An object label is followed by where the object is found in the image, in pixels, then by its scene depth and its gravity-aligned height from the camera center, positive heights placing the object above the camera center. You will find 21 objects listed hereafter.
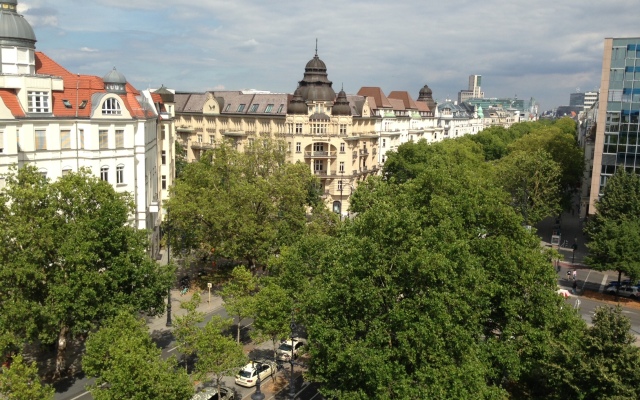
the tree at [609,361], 23.86 -10.05
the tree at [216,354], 28.64 -12.11
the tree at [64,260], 30.62 -8.08
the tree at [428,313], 24.09 -8.88
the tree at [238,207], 48.97 -7.33
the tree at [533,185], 73.12 -6.60
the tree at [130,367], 23.88 -11.19
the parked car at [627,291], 52.97 -15.18
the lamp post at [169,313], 42.06 -14.61
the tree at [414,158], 83.81 -3.79
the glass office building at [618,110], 62.28 +3.46
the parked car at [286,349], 37.81 -15.52
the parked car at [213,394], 30.45 -15.25
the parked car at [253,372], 34.41 -15.73
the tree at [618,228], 48.53 -8.45
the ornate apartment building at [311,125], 87.25 +0.87
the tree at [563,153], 88.81 -2.65
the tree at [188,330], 29.73 -11.34
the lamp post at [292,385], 31.02 -14.97
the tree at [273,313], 33.30 -11.39
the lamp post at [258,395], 28.47 -14.10
